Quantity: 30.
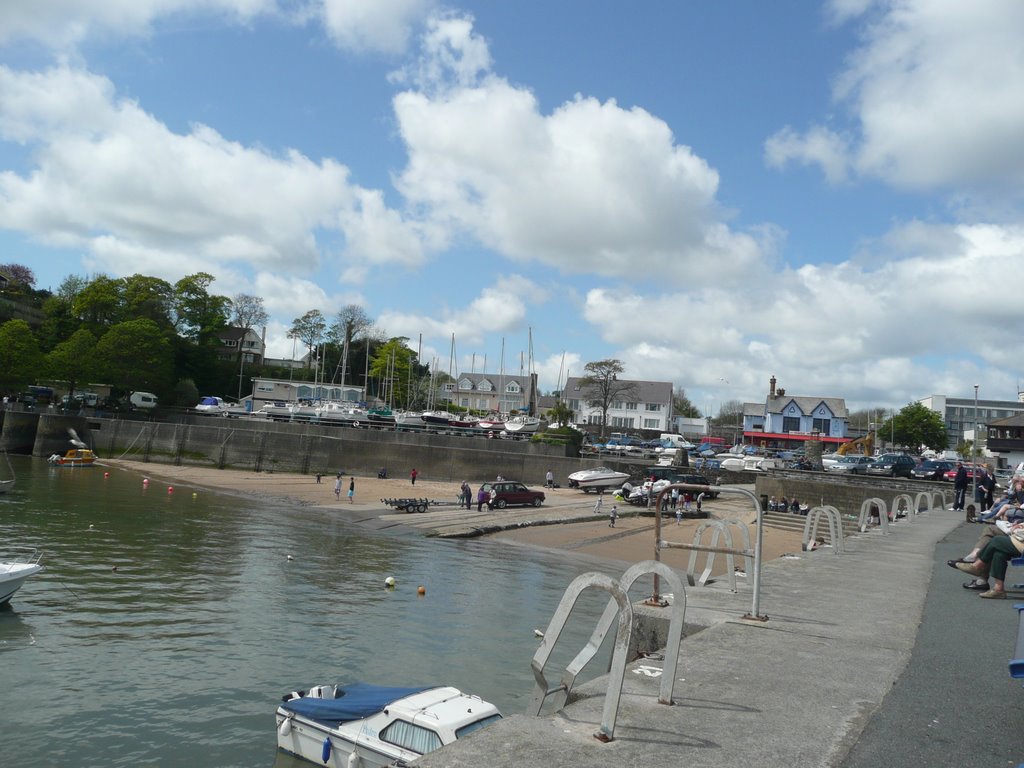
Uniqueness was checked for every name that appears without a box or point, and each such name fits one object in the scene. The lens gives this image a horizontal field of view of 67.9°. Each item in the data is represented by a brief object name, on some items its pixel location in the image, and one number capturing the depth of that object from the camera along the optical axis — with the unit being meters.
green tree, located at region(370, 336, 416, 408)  112.62
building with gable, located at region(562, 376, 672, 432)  109.31
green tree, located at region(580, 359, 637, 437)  98.69
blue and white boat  8.84
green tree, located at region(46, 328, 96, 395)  75.38
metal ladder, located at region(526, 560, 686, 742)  4.62
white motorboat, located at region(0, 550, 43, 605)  16.22
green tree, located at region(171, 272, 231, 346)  92.06
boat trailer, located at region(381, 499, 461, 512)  40.38
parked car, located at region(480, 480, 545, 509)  43.41
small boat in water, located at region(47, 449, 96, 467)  54.56
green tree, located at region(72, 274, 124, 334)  87.06
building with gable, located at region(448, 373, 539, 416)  132.38
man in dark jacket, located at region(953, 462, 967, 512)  31.14
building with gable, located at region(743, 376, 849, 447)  103.62
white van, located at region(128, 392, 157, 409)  76.12
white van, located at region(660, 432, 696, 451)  80.56
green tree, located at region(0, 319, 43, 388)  73.00
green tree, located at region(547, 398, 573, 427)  85.32
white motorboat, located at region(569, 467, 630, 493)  52.31
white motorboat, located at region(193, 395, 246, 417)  75.19
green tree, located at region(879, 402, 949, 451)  108.69
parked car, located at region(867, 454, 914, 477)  54.44
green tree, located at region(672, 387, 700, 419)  151.00
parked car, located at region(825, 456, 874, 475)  57.31
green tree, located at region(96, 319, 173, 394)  75.75
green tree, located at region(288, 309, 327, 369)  113.44
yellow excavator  80.12
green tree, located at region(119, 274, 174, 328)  87.88
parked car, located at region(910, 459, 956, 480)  53.28
